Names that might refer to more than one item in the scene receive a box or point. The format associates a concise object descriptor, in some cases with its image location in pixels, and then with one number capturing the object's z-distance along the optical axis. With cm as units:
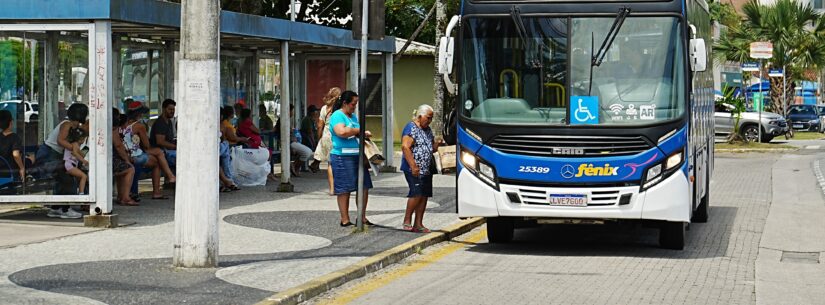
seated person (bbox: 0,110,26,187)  1592
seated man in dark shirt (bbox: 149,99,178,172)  1944
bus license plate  1335
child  1552
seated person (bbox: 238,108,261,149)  2255
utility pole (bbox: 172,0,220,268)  1106
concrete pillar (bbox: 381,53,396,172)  2636
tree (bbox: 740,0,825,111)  5341
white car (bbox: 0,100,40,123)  1608
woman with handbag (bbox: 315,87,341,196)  2052
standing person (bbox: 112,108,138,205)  1725
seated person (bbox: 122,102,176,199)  1842
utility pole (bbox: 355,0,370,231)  1438
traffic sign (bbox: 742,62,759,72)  4608
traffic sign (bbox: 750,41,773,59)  4259
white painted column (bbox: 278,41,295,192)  2089
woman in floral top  1467
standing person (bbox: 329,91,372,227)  1492
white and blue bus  1330
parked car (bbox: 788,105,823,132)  6556
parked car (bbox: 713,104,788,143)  4650
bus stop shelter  1506
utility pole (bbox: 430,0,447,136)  2694
